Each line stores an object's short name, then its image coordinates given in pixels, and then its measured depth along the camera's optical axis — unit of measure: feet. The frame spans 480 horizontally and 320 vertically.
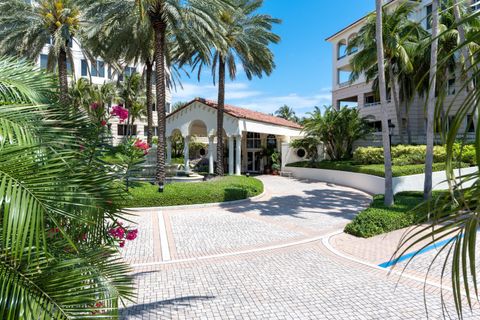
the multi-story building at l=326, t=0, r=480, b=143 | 96.64
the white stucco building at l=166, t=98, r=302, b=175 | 88.63
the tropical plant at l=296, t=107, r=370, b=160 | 86.38
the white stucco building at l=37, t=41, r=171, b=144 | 136.87
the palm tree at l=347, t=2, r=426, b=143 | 65.46
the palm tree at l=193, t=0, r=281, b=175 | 75.31
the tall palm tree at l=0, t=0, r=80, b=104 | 63.41
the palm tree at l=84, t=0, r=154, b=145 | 55.57
